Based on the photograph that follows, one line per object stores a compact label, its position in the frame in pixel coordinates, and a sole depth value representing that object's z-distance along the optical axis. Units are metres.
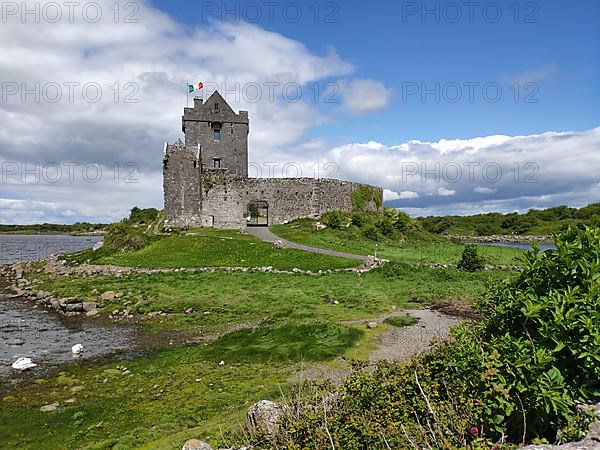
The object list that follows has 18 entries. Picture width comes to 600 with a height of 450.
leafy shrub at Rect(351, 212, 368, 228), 44.53
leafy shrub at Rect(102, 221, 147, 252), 36.32
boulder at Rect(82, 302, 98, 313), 21.80
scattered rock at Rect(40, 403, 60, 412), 10.49
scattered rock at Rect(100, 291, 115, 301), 23.09
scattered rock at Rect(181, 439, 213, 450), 6.43
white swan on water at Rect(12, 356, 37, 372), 13.76
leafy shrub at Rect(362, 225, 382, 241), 41.54
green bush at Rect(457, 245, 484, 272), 26.80
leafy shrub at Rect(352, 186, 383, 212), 52.25
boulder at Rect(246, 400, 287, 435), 6.67
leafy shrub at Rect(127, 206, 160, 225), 58.47
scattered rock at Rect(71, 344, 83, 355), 15.27
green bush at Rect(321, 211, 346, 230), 43.34
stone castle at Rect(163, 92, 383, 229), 43.44
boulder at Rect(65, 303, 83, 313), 21.91
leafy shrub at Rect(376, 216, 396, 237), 43.19
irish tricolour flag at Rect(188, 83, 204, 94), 51.38
